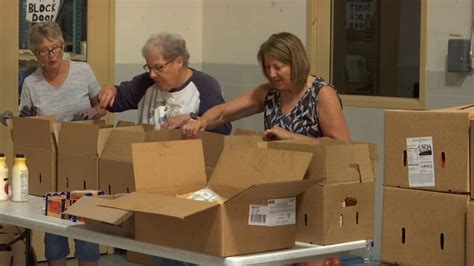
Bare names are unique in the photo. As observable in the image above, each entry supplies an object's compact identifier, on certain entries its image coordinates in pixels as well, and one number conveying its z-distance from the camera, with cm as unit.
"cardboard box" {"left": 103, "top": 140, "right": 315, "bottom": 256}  301
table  303
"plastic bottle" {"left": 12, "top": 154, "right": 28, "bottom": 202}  406
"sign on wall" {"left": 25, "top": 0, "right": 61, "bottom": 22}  620
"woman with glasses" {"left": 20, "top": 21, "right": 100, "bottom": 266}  503
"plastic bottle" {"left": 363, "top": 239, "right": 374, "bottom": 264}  598
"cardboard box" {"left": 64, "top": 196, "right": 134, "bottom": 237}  334
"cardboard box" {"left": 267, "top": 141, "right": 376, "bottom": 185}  320
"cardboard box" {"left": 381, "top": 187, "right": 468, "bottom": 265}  295
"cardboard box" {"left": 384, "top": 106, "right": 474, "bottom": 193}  294
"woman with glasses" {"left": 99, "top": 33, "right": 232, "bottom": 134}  447
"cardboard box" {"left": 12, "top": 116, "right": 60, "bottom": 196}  429
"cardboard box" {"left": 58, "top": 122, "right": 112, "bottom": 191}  406
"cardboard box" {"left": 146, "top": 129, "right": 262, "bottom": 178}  361
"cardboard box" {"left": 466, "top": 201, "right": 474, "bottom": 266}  290
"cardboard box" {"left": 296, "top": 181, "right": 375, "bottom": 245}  320
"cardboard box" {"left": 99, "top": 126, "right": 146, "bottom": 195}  385
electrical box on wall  550
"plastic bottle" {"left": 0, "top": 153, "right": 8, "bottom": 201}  411
